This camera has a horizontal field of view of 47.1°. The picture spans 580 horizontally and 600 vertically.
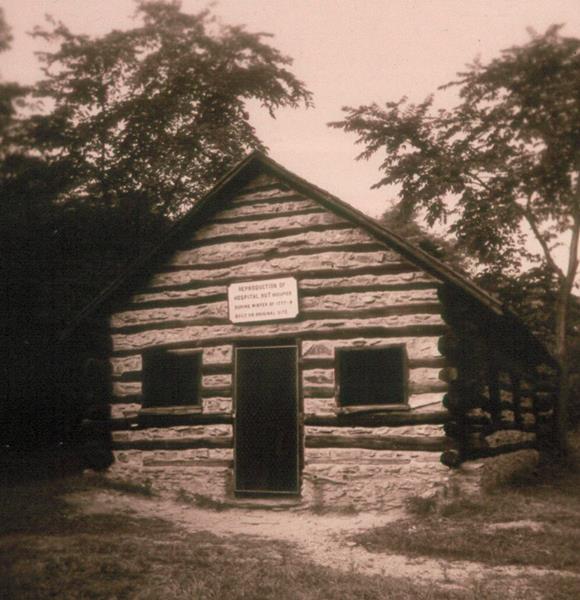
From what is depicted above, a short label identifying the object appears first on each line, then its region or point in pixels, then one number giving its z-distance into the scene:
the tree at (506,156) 16.28
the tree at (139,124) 19.95
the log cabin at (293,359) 9.63
